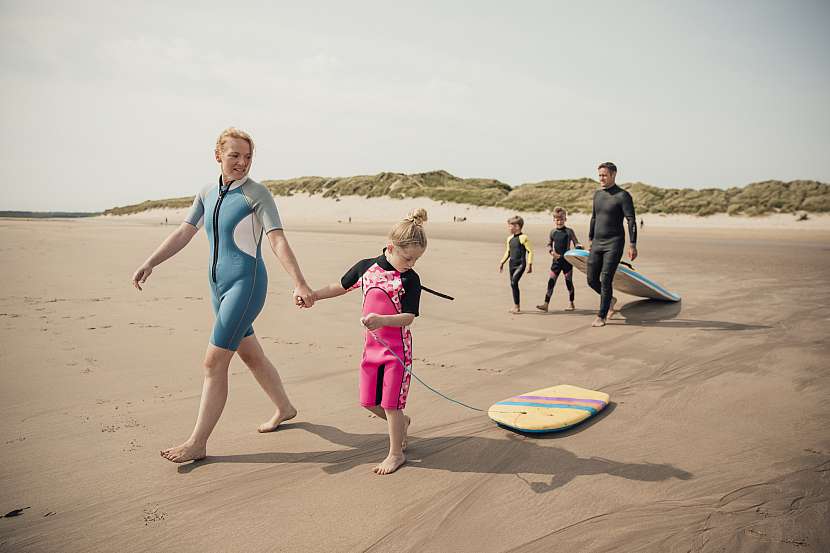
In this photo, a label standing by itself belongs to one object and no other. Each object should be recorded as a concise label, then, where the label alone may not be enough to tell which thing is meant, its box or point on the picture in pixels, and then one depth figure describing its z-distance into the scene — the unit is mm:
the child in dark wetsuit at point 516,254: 9062
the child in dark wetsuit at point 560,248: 9266
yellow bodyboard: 4172
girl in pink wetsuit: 3438
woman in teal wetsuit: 3566
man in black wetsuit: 7918
